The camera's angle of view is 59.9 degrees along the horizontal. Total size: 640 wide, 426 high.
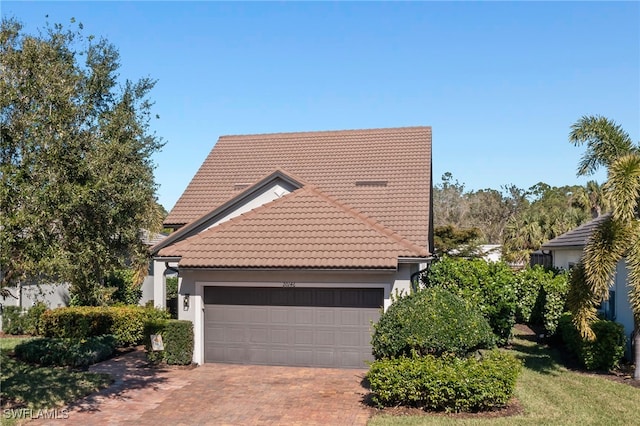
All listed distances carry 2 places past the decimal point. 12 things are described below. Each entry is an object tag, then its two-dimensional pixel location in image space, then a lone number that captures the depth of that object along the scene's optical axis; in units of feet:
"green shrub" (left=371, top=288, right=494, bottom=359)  36.40
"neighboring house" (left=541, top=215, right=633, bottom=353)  51.55
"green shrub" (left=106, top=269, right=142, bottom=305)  85.81
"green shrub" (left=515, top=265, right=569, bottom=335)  56.44
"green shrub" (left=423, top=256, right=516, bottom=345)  52.90
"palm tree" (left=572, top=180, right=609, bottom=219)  136.26
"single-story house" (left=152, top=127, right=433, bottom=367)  47.34
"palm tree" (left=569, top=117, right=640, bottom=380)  39.14
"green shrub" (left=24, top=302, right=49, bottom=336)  65.05
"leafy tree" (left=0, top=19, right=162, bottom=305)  29.17
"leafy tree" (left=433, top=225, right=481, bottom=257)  119.34
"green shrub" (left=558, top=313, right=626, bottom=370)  43.91
